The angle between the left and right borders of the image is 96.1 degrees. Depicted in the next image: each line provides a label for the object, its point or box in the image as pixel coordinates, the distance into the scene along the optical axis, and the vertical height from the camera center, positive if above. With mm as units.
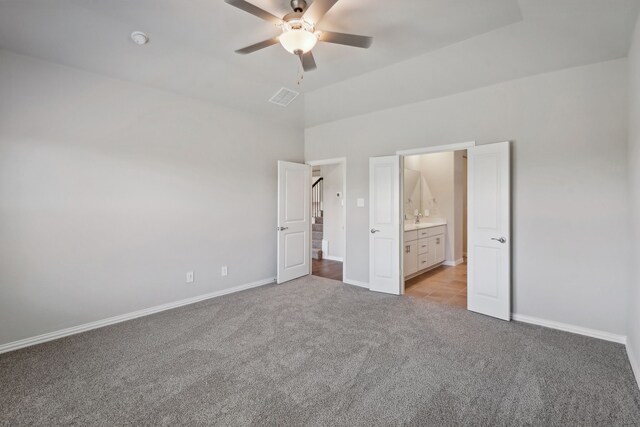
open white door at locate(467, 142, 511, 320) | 3246 -269
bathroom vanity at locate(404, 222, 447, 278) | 4897 -710
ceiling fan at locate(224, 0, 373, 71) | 2168 +1400
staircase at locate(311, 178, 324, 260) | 7132 -284
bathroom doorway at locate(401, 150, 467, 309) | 5094 -220
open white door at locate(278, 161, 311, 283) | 4828 -194
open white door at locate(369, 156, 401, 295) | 4195 -232
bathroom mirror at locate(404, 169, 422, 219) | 5993 +353
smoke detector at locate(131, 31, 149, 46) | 2758 +1687
